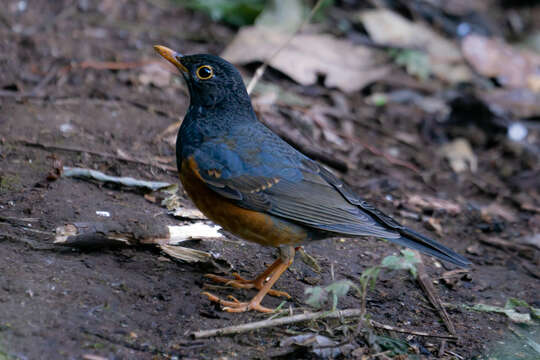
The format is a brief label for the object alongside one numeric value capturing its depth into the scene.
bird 8.79
